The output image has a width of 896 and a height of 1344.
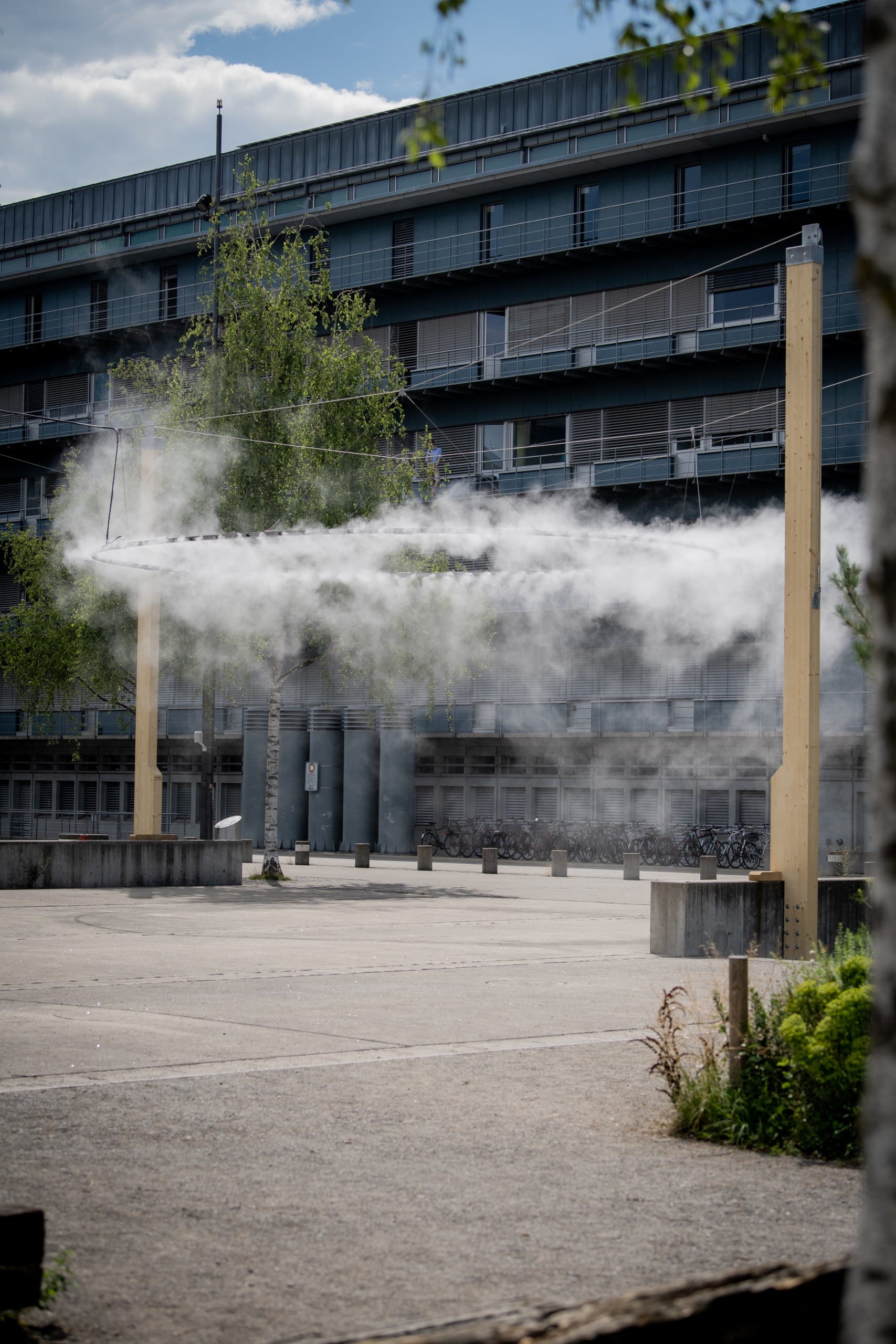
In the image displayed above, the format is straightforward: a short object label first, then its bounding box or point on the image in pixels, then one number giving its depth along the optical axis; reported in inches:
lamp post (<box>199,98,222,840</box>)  1290.6
